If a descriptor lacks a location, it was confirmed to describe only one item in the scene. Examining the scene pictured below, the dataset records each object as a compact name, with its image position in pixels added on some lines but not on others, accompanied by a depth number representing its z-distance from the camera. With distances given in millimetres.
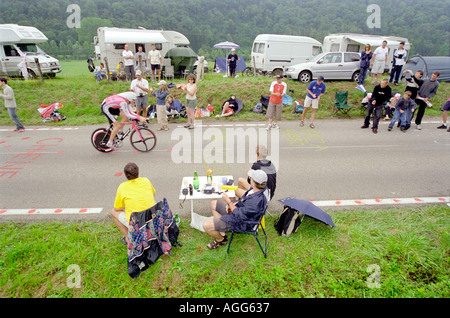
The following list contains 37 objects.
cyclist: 7789
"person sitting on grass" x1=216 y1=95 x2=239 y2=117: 12703
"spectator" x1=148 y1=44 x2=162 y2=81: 16136
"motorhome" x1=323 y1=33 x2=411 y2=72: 20697
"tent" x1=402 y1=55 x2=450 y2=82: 15633
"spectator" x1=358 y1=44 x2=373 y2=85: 13789
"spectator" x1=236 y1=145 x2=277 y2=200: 5012
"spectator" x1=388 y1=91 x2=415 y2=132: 10453
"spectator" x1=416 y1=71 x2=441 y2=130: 10963
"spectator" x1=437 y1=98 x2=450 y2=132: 10851
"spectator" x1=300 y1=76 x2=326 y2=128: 10656
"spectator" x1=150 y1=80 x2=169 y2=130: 10445
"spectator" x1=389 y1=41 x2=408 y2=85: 13922
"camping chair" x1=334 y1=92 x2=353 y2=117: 12703
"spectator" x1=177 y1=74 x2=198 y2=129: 10281
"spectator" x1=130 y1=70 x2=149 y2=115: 10594
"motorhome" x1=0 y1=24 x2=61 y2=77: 16891
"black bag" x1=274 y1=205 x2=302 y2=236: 4883
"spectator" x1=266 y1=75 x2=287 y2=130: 10133
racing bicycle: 8500
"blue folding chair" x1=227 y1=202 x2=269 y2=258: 4243
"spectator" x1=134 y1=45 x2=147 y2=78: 16278
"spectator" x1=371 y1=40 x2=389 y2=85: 14062
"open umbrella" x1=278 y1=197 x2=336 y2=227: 4590
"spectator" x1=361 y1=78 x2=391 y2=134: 10273
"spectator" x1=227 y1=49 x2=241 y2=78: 17891
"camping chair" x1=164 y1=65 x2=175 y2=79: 18297
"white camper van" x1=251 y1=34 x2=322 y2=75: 18547
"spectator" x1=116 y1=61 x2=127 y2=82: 16703
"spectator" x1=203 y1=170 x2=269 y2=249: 4180
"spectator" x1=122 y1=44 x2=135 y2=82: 15562
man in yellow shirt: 4199
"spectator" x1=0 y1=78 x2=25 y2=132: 9625
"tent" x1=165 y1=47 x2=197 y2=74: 18953
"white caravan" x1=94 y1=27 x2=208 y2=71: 17891
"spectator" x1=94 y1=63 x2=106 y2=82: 17734
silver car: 15547
